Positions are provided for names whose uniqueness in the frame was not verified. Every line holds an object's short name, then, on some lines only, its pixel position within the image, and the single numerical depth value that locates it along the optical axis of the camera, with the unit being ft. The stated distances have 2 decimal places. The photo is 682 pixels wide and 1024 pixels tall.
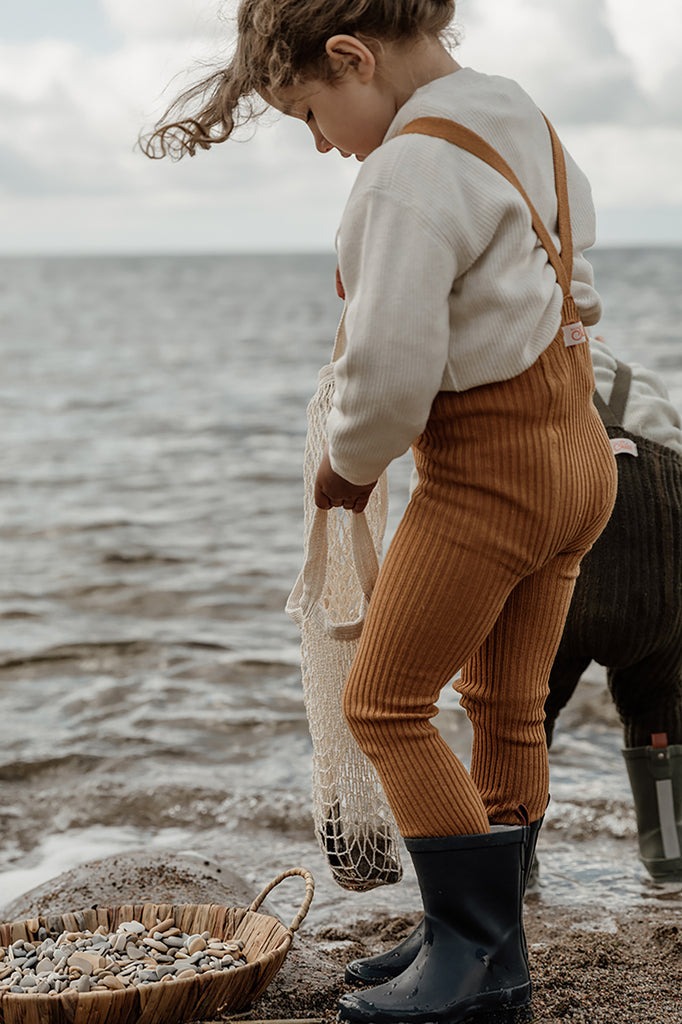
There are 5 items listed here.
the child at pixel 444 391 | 5.87
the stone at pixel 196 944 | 7.59
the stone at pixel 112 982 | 6.83
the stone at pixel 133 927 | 7.88
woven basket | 6.52
